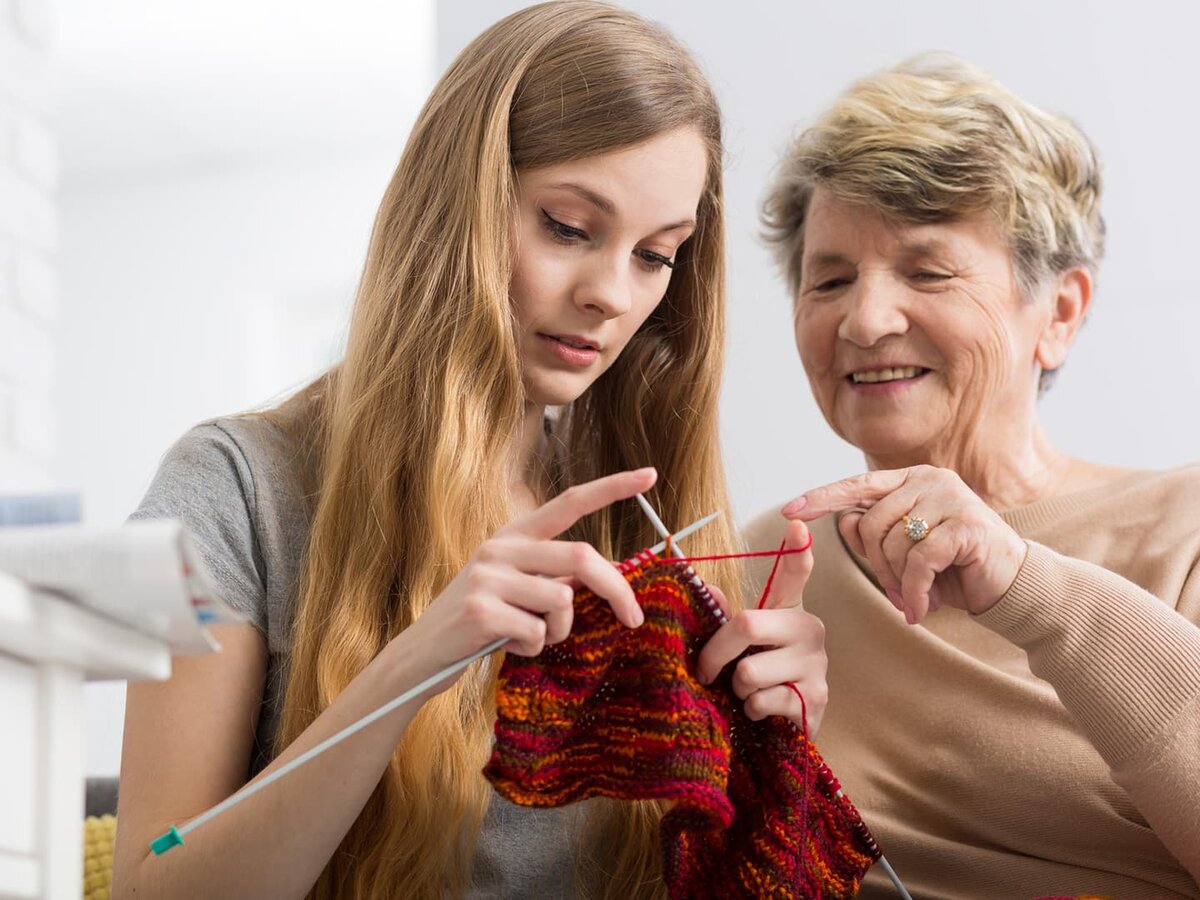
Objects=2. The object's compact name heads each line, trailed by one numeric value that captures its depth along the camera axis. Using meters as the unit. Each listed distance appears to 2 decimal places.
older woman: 1.40
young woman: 1.19
